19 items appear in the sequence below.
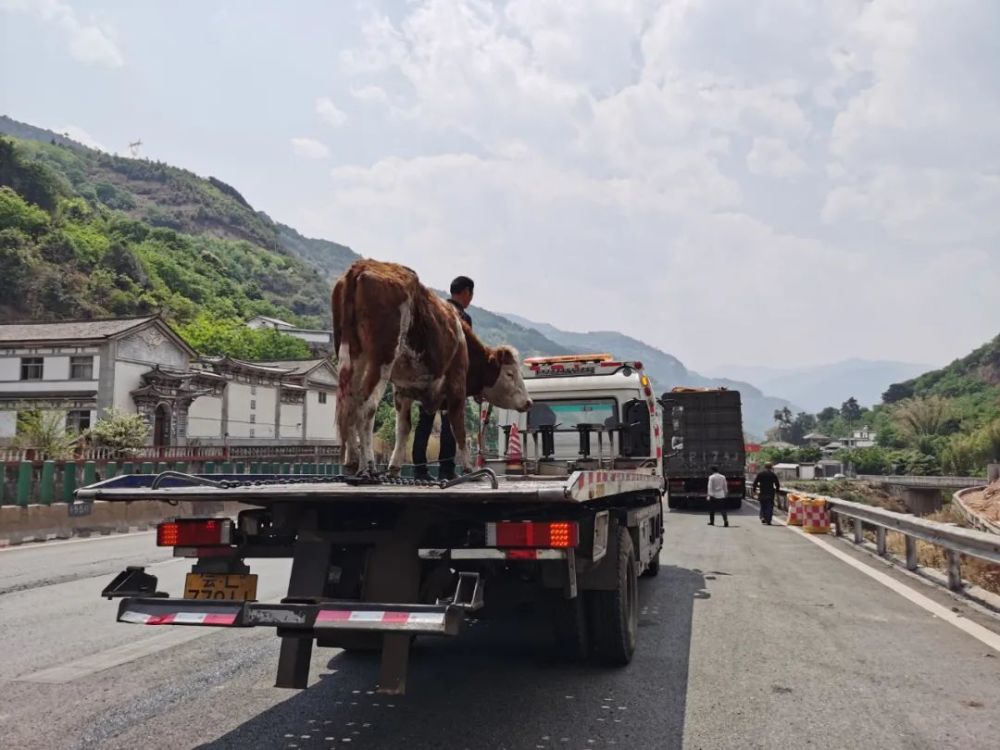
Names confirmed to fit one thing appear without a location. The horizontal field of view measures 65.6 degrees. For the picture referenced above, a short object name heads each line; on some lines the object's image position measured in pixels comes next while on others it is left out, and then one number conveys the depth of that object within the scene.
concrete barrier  14.85
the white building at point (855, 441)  159.48
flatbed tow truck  3.97
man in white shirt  19.17
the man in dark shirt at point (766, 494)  19.69
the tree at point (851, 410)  196.38
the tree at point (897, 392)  177.12
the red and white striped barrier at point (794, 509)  18.56
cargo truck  25.39
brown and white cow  5.26
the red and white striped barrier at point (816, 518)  17.50
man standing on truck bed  6.38
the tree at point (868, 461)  98.62
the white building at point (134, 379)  40.84
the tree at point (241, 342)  84.81
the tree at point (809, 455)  114.38
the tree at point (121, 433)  30.82
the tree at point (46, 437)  22.62
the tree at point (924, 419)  109.12
